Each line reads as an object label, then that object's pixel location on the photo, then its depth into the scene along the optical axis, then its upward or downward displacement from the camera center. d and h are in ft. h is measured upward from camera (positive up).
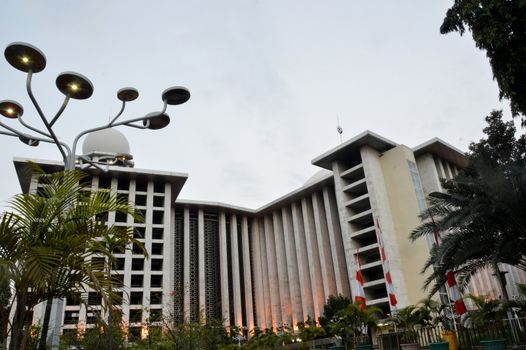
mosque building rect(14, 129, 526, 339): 129.94 +38.14
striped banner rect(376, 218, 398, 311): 84.79 +12.13
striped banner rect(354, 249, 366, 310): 87.97 +11.39
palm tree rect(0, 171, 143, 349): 13.44 +3.91
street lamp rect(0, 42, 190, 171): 24.52 +16.82
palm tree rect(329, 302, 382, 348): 71.26 +4.07
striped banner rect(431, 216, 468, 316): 60.70 +5.62
